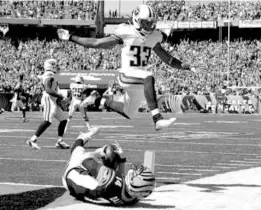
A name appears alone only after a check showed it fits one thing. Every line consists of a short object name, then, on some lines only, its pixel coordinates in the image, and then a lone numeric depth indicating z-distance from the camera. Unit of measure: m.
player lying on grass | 6.70
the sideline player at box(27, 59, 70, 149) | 14.24
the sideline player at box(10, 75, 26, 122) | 28.92
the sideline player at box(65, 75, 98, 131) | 20.91
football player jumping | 9.06
